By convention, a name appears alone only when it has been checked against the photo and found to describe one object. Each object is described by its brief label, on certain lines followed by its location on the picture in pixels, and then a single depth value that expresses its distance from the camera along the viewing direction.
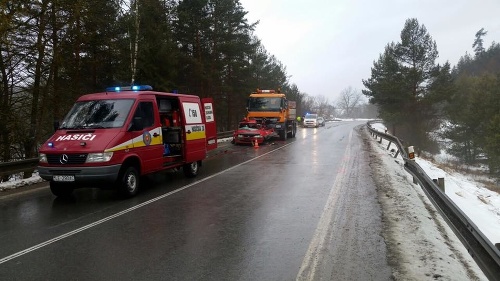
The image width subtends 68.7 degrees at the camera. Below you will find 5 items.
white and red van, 7.36
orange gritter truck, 24.77
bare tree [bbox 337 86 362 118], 164.00
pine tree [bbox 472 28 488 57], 92.31
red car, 21.94
